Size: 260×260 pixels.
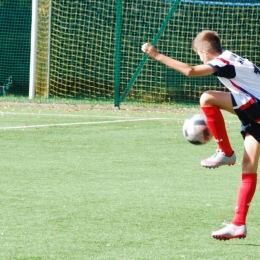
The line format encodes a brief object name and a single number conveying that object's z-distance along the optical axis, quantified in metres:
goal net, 40.25
